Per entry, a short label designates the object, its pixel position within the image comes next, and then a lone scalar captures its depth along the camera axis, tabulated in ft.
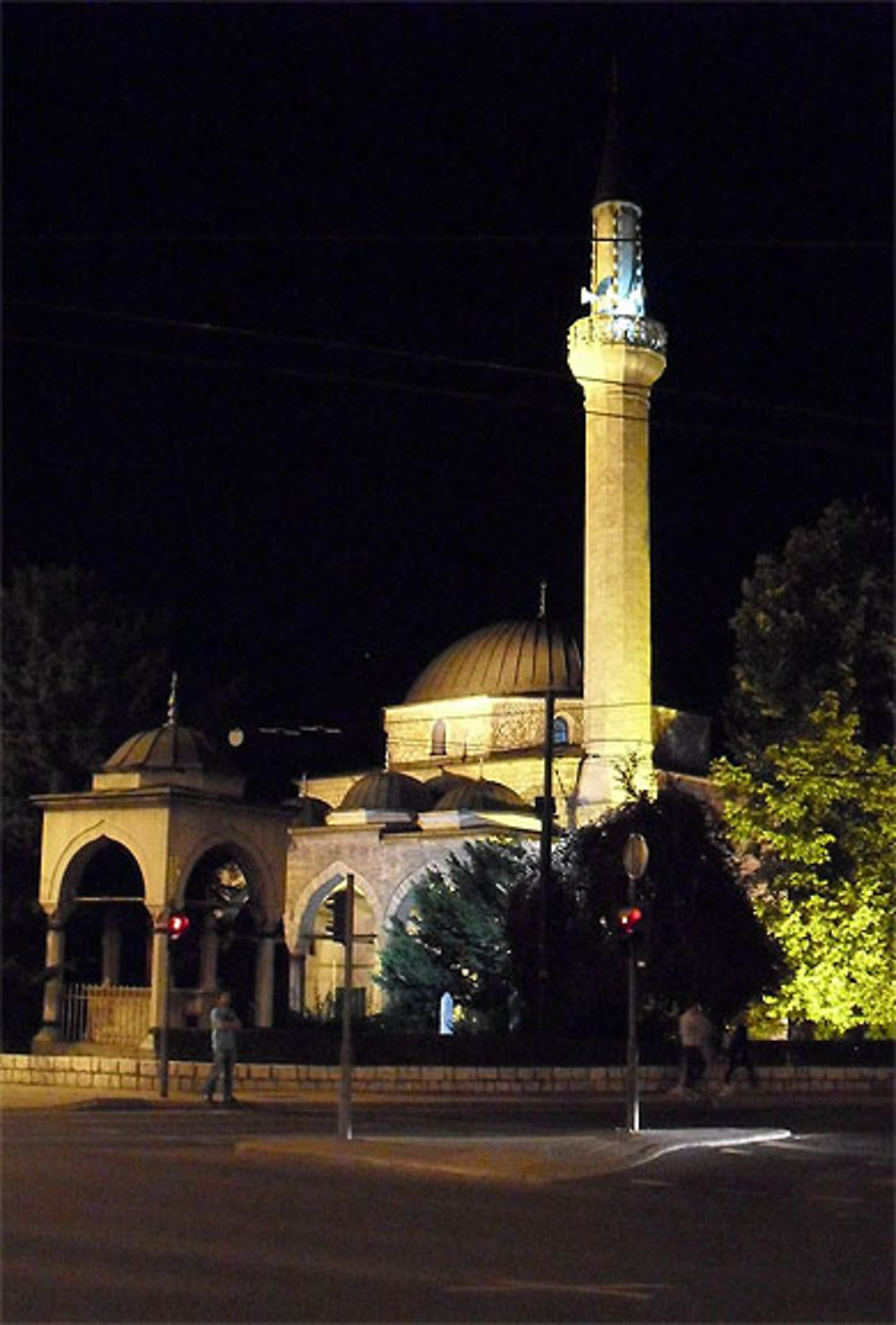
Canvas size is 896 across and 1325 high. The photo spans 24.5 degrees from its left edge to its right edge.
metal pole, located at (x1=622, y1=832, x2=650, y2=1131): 60.44
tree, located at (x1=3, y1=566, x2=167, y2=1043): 141.38
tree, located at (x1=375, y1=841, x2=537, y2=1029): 108.37
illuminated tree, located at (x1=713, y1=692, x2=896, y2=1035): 106.83
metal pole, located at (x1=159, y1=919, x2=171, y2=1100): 80.69
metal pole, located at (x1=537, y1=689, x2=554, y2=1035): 94.58
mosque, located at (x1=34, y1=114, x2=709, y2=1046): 115.65
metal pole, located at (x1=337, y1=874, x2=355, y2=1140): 54.24
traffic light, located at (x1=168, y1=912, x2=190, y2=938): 81.00
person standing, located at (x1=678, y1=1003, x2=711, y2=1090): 79.00
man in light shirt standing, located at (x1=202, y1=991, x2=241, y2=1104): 76.07
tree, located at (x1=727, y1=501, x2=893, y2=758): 121.70
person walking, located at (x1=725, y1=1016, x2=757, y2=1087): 89.40
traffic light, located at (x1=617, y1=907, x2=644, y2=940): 64.08
